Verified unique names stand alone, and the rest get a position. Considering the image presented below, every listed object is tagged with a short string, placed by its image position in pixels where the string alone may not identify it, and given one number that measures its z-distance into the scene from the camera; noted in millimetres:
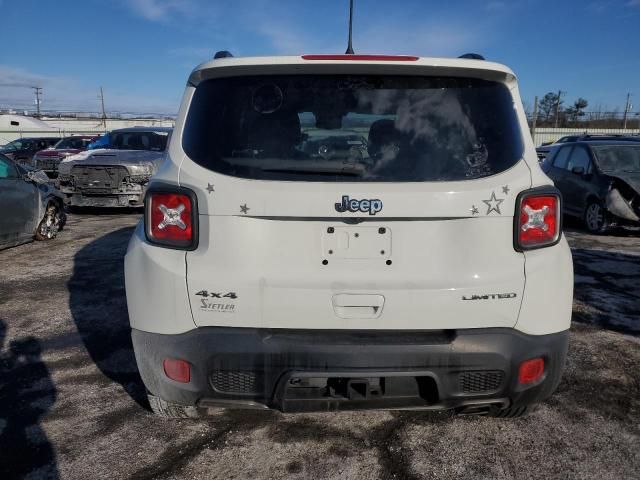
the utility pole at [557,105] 45578
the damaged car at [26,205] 7012
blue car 11724
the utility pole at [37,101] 93494
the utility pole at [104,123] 64006
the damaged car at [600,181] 8492
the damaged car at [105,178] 10039
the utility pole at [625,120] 43012
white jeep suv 2152
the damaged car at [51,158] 17156
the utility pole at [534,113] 37259
